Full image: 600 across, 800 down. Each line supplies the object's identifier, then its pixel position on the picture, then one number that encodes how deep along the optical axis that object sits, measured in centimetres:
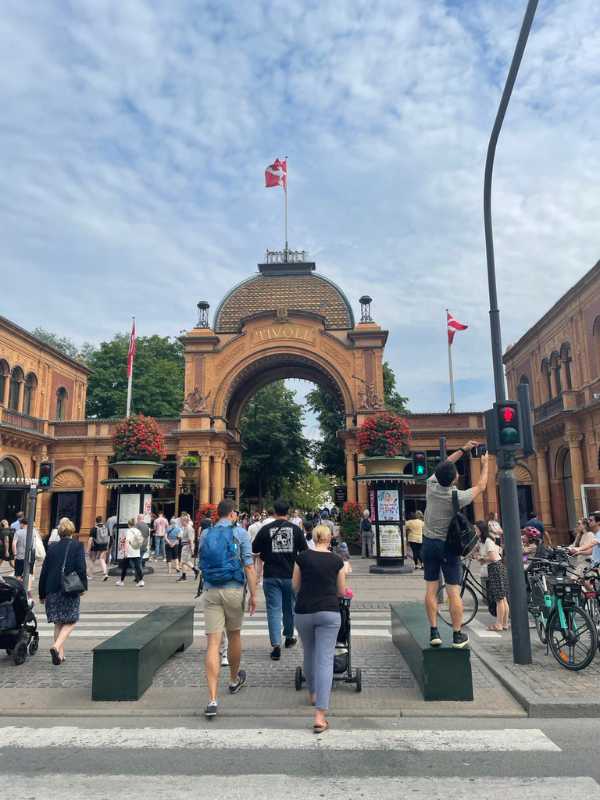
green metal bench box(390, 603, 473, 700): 602
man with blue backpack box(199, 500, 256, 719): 603
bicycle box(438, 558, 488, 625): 1013
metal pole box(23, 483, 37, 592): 1286
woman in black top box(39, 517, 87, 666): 773
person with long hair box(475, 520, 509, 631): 979
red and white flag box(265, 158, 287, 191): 3741
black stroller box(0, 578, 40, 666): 776
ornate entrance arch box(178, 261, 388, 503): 3466
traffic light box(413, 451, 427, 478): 1534
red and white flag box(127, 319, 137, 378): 3485
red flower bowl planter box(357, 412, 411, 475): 2059
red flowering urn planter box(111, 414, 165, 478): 2036
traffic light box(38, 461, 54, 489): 1518
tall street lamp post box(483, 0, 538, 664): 732
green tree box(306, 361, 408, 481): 4600
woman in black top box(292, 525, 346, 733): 538
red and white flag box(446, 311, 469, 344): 3347
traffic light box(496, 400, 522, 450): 780
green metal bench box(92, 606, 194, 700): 615
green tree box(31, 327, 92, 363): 6103
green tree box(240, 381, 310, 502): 4778
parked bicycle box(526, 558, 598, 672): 699
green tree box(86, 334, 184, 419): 4884
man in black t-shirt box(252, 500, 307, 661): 809
